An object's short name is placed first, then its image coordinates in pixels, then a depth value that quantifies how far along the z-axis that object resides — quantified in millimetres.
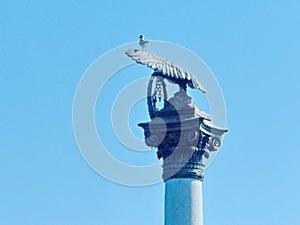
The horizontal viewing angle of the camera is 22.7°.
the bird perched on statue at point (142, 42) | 31516
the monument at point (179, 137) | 30500
